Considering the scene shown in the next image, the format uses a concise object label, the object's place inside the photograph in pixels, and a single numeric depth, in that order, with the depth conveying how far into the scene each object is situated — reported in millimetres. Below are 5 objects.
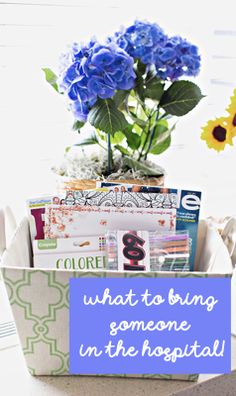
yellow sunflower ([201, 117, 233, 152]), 1135
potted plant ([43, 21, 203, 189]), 1029
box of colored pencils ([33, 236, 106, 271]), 899
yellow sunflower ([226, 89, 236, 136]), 1101
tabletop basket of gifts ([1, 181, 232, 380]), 871
